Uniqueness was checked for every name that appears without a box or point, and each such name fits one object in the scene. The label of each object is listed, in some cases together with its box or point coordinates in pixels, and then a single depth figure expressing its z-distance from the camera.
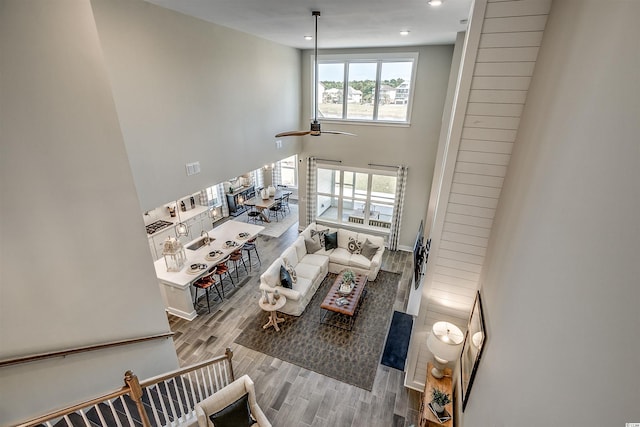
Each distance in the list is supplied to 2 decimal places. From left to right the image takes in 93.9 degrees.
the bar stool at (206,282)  5.86
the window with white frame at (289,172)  12.23
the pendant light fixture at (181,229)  6.56
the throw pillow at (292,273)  6.08
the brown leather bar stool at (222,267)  6.29
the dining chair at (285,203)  10.93
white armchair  3.22
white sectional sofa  5.84
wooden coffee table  5.46
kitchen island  5.61
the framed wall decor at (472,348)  2.73
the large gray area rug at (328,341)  4.77
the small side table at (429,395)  3.44
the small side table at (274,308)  5.35
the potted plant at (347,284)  5.90
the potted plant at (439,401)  3.48
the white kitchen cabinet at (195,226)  8.63
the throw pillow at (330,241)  7.50
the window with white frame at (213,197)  10.35
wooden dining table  10.02
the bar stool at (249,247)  7.35
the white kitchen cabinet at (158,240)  7.52
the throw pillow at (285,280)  5.81
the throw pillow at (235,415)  3.24
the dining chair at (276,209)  10.58
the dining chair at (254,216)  10.16
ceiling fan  4.68
